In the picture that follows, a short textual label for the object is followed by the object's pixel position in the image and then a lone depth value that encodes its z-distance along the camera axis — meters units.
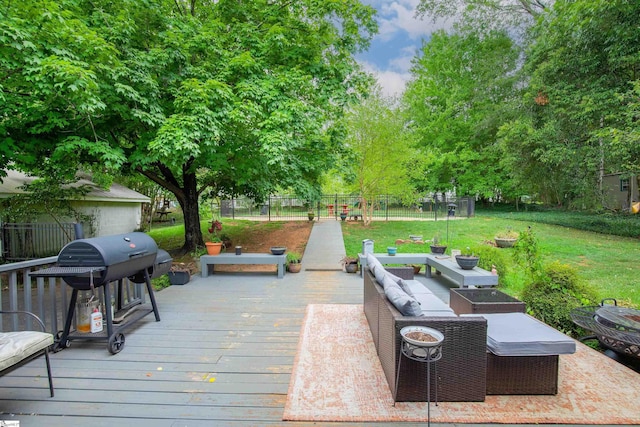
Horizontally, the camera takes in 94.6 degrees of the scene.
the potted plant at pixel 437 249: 6.11
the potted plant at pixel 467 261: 5.01
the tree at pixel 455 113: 18.88
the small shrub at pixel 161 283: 5.49
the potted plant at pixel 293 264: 6.79
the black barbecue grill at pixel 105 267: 2.85
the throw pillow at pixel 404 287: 3.10
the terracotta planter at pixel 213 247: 6.47
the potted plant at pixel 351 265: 6.62
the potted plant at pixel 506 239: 8.87
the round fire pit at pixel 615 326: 2.54
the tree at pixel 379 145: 10.95
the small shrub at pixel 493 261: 5.48
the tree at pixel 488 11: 13.73
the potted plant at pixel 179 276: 5.78
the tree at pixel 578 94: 7.97
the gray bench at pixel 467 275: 4.71
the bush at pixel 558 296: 3.46
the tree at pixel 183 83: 4.33
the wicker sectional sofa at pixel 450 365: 2.20
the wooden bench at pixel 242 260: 6.30
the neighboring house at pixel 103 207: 7.57
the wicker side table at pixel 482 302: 3.02
